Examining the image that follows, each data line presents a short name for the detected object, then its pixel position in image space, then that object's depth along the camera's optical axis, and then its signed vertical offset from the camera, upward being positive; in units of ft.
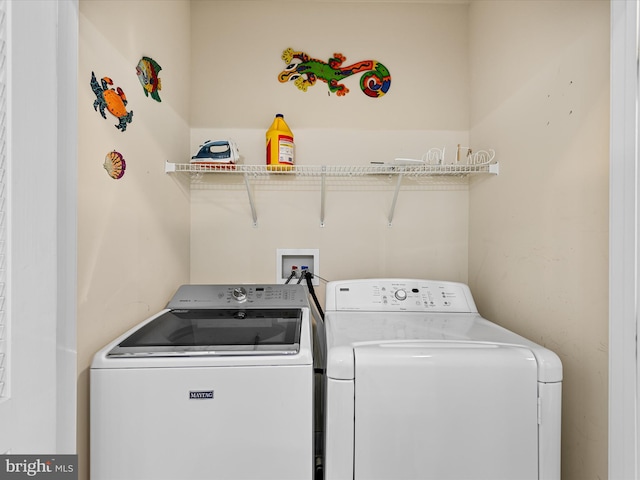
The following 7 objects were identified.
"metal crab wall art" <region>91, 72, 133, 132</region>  3.75 +1.64
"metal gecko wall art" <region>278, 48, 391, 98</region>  6.66 +3.28
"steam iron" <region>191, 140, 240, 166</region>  5.97 +1.51
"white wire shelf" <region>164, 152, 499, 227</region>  5.84 +1.28
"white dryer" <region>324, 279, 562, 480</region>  3.55 -1.86
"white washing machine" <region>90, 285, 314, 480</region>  3.51 -1.82
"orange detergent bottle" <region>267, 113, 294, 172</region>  6.12 +1.68
